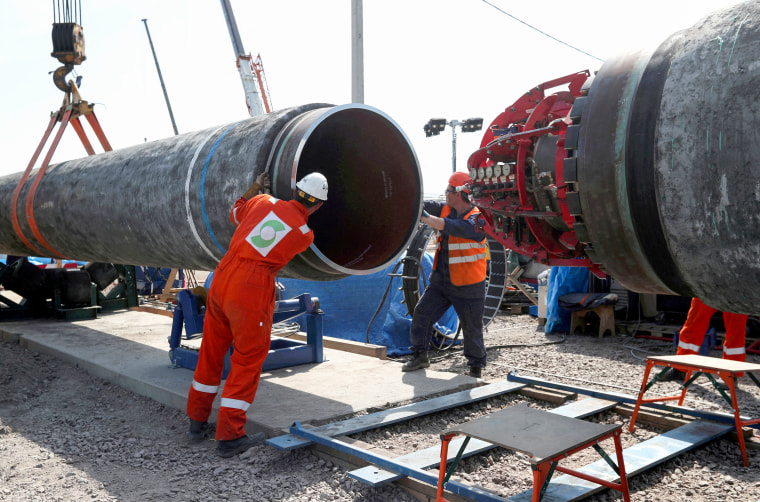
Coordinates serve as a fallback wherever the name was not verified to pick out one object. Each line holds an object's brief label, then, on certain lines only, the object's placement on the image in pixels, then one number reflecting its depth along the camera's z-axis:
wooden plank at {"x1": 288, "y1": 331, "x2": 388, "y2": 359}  5.93
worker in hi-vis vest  5.25
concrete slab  4.21
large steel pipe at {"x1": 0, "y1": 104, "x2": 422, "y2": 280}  3.56
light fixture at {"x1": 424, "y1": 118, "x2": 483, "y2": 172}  16.75
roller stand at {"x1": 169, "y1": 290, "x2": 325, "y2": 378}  5.09
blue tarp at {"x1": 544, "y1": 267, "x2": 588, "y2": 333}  8.67
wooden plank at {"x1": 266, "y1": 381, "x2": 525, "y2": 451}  3.53
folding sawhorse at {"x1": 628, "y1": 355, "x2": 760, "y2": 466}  3.60
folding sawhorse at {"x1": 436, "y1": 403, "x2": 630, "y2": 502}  2.44
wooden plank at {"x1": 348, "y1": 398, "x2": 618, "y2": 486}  2.98
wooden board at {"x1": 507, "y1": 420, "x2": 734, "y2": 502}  2.87
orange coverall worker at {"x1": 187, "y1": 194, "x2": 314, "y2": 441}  3.40
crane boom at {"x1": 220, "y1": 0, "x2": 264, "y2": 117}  15.73
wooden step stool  8.18
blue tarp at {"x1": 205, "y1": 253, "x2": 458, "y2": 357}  7.86
